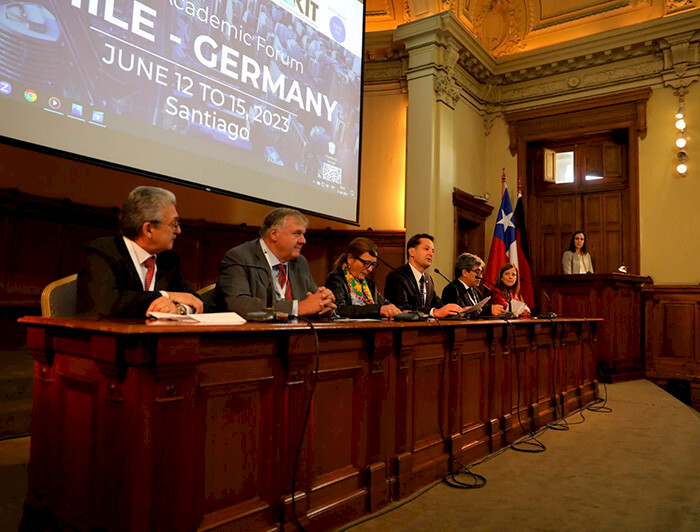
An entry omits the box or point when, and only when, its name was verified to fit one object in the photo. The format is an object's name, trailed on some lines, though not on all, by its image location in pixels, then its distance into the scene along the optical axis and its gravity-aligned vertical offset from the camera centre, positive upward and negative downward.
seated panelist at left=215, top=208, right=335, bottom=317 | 2.16 +0.05
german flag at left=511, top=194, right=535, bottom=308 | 6.61 +0.58
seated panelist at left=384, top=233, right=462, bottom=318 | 3.36 +0.07
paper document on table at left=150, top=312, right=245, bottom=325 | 1.58 -0.10
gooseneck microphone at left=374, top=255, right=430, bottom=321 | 2.30 -0.11
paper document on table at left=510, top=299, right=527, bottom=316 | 3.73 -0.08
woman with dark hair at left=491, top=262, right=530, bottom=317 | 4.22 +0.06
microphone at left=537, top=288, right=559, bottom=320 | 3.70 -0.14
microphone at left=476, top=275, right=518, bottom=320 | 3.18 -0.13
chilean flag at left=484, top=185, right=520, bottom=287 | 6.67 +0.66
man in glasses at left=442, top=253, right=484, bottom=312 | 3.63 +0.08
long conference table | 1.34 -0.42
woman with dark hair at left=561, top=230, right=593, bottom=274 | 6.22 +0.46
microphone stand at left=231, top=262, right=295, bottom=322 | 1.75 -0.10
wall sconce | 6.13 +1.87
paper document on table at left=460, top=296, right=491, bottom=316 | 2.88 -0.08
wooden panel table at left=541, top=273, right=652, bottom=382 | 5.41 -0.11
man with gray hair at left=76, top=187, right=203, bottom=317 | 1.85 +0.06
